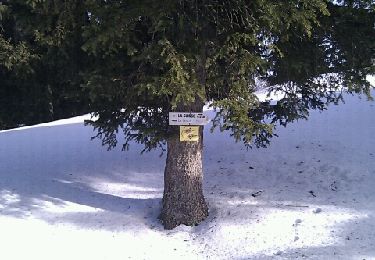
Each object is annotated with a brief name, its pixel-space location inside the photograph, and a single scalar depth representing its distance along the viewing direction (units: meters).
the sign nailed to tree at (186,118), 6.34
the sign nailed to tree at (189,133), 6.44
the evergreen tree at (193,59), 5.48
